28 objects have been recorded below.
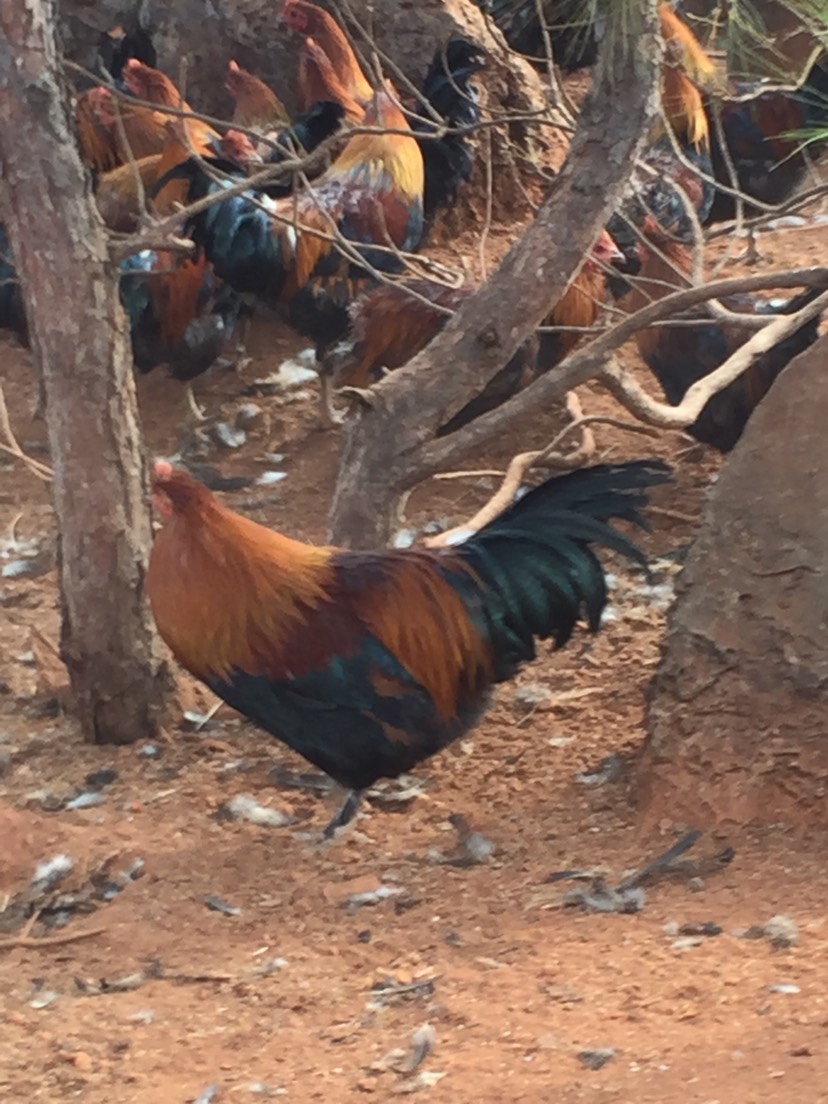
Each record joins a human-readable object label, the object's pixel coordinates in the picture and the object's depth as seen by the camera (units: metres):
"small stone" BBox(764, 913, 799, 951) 2.41
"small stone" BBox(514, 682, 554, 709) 3.93
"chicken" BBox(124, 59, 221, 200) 5.99
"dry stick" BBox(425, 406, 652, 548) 3.72
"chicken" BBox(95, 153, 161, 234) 6.04
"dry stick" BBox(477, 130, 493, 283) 4.23
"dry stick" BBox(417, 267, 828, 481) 3.33
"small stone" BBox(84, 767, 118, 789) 3.69
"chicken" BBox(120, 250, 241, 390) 5.68
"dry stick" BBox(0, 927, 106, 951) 2.87
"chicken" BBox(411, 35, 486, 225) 6.12
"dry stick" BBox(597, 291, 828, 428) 3.72
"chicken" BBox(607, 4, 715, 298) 5.62
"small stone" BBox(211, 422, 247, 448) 6.02
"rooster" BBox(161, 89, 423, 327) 5.32
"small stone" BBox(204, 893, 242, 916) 3.00
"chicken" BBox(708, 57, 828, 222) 6.89
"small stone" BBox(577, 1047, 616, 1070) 2.10
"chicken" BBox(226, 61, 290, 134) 6.50
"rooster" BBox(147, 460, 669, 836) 3.19
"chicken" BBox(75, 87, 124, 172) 6.69
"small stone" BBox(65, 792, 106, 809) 3.60
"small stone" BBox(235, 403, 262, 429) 6.12
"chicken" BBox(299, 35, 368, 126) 6.25
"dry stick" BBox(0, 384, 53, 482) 3.83
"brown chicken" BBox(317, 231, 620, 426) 4.97
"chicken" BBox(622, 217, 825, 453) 4.59
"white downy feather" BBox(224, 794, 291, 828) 3.49
